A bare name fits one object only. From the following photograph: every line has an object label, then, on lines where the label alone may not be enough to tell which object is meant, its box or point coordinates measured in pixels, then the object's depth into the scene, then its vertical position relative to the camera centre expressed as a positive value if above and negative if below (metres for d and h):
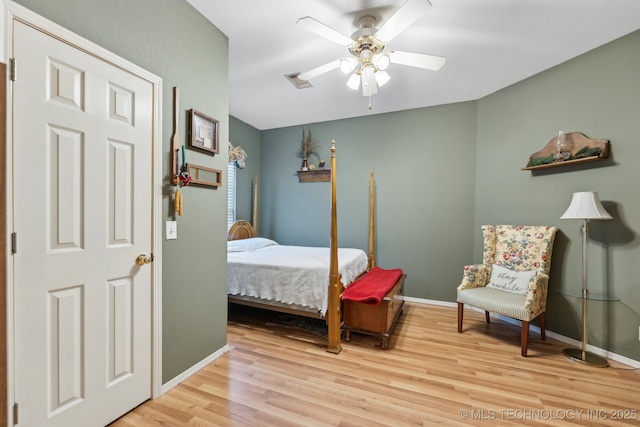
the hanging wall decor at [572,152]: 2.37 +0.60
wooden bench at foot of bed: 2.44 -0.96
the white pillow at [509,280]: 2.66 -0.66
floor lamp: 2.21 -0.02
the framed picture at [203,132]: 1.97 +0.62
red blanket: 2.45 -0.73
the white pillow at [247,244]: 3.44 -0.42
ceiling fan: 1.75 +1.21
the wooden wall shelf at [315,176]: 4.35 +0.62
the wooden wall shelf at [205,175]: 2.00 +0.29
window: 4.19 +0.30
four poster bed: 2.40 -0.67
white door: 1.18 -0.11
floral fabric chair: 2.41 -0.62
